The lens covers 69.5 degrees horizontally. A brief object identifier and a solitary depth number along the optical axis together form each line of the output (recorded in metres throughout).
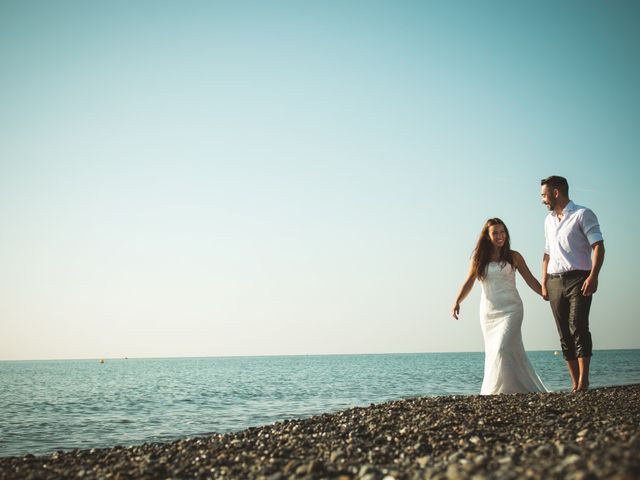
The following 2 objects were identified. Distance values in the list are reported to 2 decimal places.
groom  8.44
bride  9.28
